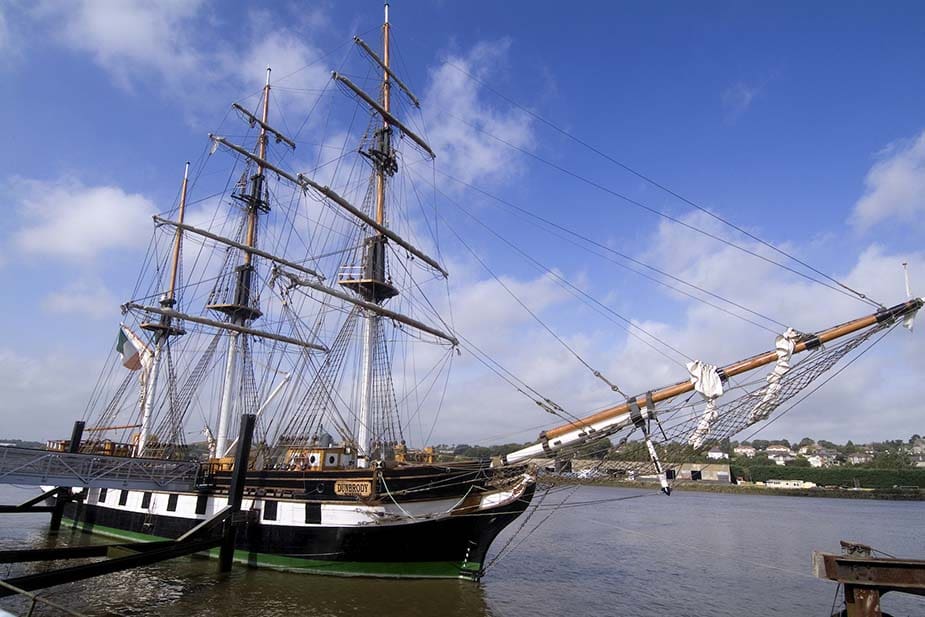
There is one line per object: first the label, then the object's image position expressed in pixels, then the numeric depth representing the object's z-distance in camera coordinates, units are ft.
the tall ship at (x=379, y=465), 43.83
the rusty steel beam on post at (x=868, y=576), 31.24
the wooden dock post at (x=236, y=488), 61.16
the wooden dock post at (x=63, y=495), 91.76
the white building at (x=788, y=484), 292.90
